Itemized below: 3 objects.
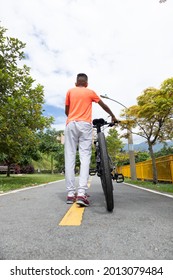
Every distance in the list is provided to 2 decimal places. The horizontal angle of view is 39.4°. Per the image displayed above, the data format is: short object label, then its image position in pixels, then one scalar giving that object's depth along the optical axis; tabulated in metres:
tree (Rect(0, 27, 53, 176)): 9.35
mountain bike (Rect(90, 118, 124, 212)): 3.10
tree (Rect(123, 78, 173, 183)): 11.30
